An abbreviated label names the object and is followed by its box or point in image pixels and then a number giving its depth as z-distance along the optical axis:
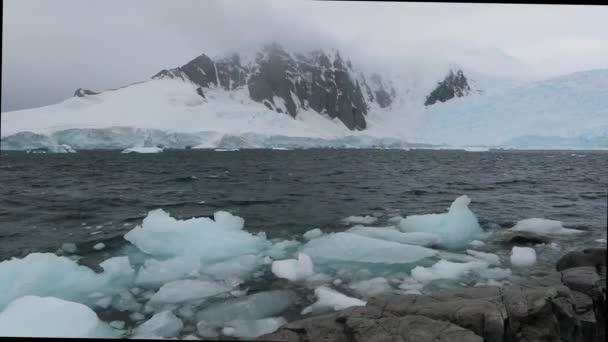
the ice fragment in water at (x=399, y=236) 8.85
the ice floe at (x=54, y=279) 6.21
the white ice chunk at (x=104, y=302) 5.72
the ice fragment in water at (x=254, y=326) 4.78
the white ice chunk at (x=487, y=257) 7.42
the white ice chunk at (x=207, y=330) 4.77
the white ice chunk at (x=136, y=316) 5.27
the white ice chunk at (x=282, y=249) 8.01
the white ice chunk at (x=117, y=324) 5.08
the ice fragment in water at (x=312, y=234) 9.43
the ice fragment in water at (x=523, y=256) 7.27
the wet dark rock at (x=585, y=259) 6.12
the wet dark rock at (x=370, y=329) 3.76
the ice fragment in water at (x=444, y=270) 6.60
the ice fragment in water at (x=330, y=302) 5.39
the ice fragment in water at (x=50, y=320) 4.58
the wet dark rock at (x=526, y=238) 8.73
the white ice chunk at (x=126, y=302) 5.61
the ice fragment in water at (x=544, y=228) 9.36
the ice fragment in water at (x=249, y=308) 5.22
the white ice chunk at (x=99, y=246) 8.71
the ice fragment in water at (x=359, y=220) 11.27
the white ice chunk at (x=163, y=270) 6.62
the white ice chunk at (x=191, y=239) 8.21
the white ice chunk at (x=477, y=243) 8.69
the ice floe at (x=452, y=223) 9.56
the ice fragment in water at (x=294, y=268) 6.62
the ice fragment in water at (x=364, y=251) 7.52
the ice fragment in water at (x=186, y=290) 5.84
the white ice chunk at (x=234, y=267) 6.85
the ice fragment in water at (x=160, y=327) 4.87
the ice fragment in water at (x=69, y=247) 8.62
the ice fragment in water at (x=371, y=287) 6.00
